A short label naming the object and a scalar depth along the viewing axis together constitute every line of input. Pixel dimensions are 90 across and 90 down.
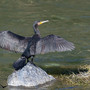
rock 19.62
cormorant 20.11
